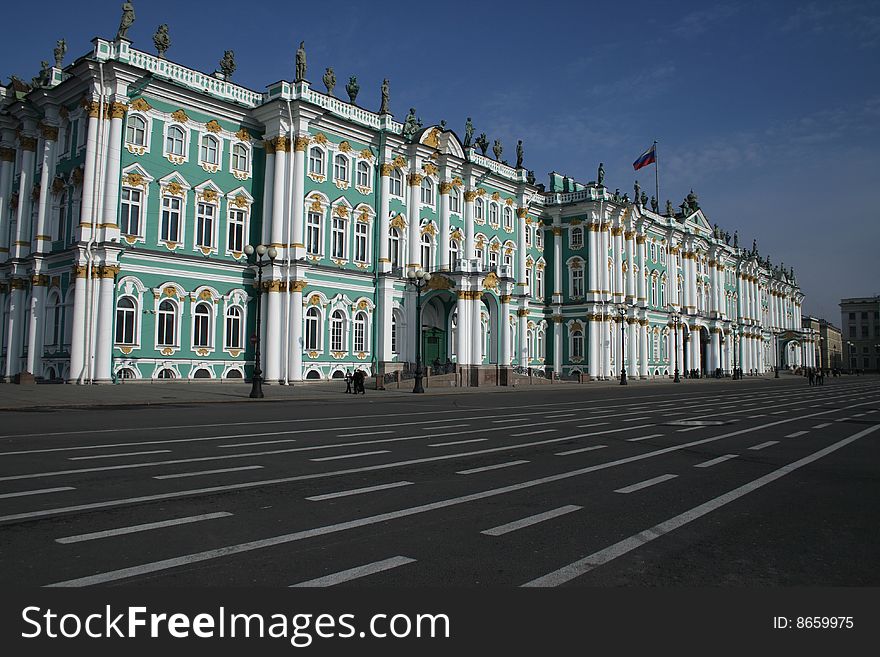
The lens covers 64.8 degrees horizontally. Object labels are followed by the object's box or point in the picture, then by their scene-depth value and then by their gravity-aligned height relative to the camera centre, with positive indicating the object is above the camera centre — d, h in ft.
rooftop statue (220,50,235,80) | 139.44 +62.28
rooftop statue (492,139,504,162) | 199.11 +65.31
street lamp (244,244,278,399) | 95.14 +0.18
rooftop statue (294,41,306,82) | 140.15 +63.27
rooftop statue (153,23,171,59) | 127.13 +61.22
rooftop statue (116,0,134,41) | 120.37 +61.69
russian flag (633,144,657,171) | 219.51 +69.04
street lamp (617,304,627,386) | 214.14 +18.14
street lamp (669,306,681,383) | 259.80 +22.64
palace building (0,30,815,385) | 118.21 +29.28
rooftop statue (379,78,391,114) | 158.30 +62.73
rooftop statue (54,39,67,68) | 136.87 +63.68
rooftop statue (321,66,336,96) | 149.18 +63.52
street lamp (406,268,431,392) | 119.63 +10.93
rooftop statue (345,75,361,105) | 153.48 +63.35
